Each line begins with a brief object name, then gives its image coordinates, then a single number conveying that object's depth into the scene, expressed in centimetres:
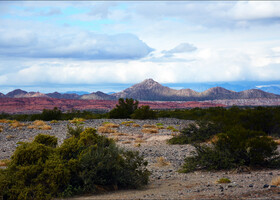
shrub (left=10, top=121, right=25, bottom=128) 3069
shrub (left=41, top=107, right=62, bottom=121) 4191
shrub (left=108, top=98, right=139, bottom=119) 4085
